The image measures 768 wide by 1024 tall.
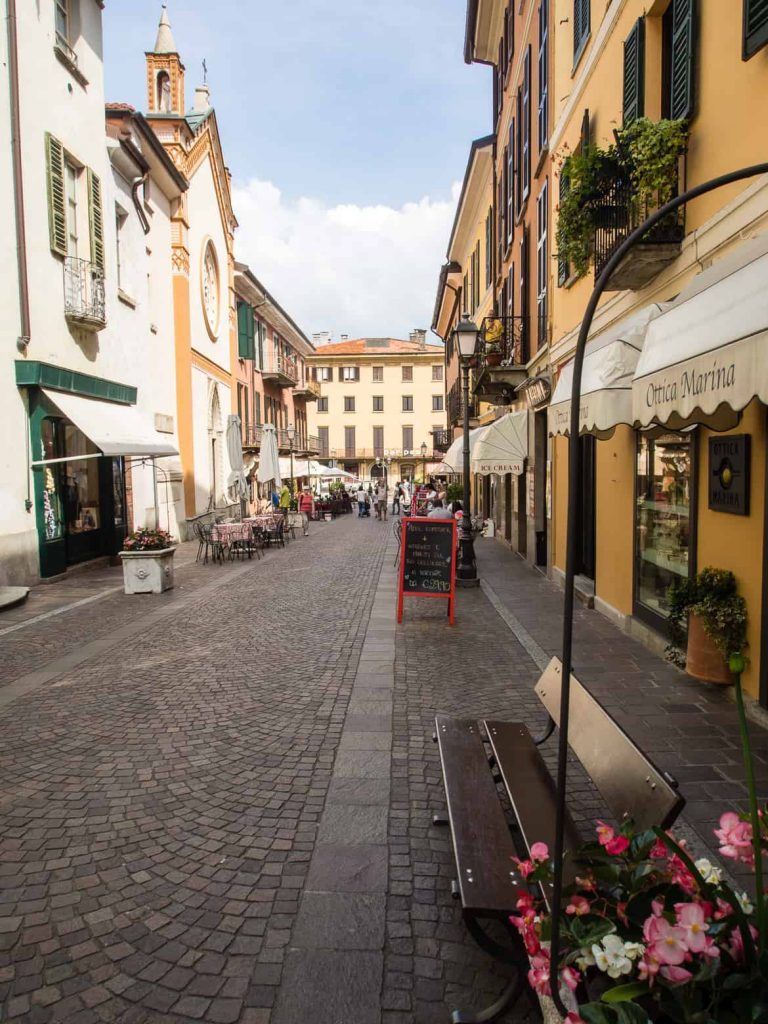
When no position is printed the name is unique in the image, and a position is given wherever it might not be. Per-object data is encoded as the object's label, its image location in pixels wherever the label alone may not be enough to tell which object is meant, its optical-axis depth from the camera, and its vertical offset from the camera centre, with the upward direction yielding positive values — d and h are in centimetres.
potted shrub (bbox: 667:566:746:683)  531 -119
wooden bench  238 -146
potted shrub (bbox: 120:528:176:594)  1111 -127
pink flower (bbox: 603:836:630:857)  204 -110
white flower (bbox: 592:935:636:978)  172 -122
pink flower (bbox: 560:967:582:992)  179 -131
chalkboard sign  887 -102
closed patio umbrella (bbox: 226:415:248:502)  1953 +72
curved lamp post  183 -18
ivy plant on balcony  612 +284
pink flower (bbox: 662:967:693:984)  161 -117
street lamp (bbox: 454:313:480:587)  1111 -64
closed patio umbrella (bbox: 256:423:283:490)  2238 +78
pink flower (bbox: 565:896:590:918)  193 -121
